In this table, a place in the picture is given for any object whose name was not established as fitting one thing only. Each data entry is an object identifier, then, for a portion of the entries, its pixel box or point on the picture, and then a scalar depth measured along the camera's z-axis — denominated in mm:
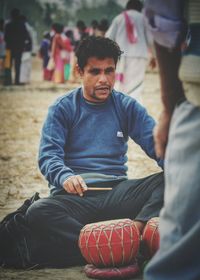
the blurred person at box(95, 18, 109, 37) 14847
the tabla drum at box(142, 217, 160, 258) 3644
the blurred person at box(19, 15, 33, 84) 19578
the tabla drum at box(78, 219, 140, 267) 3531
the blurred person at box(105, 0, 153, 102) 9023
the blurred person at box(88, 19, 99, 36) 20516
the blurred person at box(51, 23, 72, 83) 19297
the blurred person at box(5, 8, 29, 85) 17828
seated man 3850
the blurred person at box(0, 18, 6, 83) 20234
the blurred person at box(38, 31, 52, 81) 22344
